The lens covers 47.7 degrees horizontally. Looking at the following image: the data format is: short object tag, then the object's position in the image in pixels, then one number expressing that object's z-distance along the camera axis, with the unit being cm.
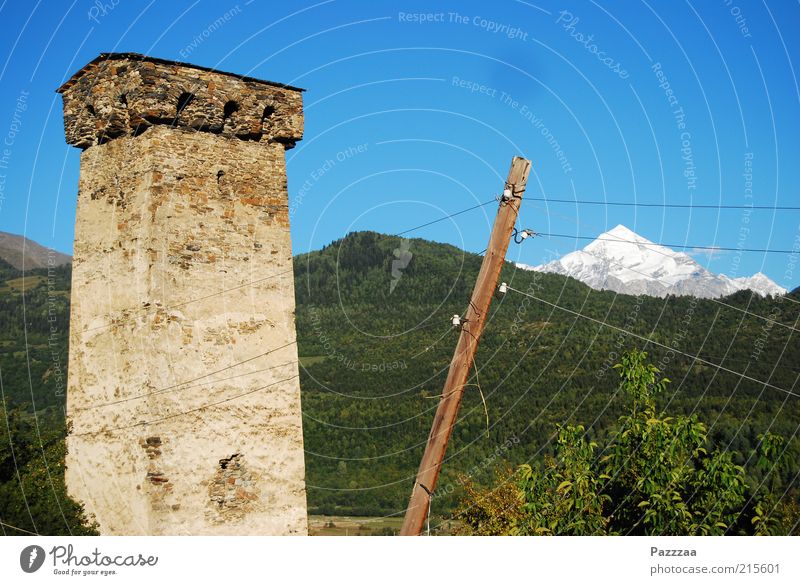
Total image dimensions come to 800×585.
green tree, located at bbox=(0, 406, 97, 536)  1261
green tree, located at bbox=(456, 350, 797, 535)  1033
